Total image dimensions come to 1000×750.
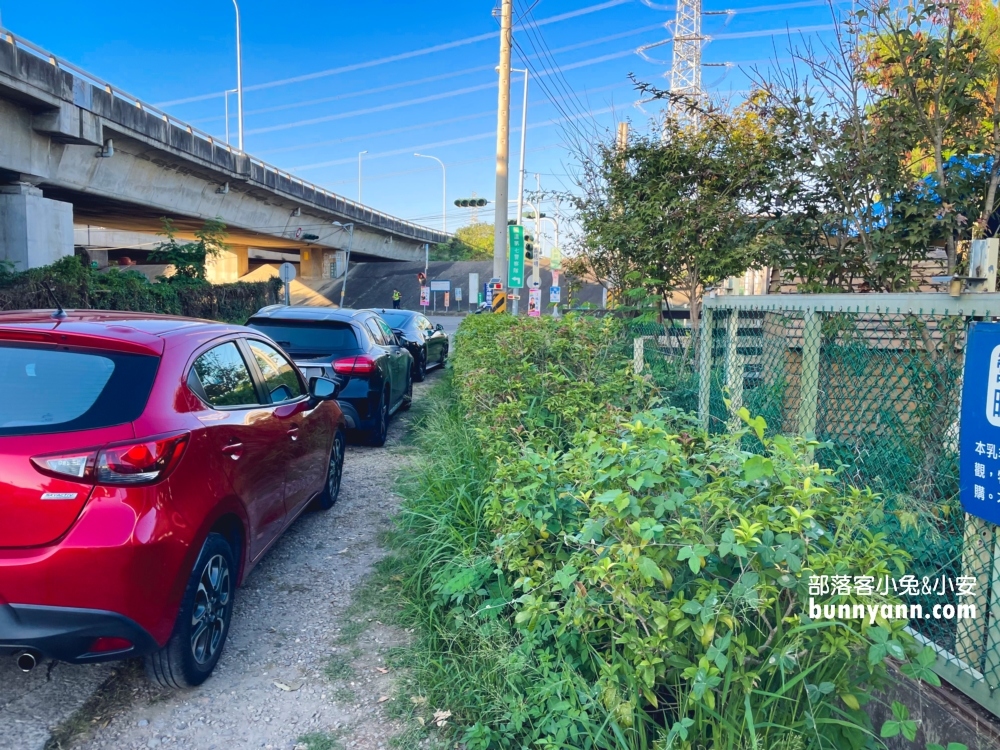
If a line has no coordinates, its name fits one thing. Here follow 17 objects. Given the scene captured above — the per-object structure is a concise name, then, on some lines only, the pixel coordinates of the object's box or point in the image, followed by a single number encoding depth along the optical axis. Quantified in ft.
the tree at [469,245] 237.04
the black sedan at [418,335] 43.14
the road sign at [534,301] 59.82
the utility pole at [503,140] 50.21
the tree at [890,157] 14.30
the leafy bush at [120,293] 50.98
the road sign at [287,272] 77.46
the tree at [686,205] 21.44
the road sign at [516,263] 57.88
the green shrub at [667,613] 6.24
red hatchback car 8.16
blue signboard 7.38
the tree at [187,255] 82.33
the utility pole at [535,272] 68.41
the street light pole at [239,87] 118.52
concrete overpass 53.21
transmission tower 114.39
